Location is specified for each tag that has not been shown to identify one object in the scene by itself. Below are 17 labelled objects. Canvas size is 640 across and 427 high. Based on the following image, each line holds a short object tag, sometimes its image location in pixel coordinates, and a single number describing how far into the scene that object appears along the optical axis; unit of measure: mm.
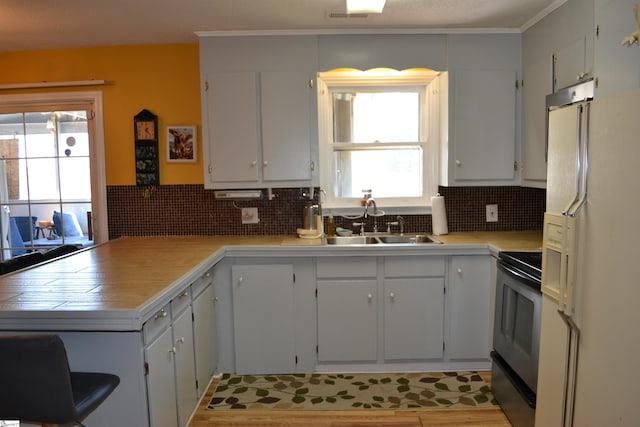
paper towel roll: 3336
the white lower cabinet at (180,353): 1886
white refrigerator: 1382
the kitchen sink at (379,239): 3296
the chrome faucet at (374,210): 3377
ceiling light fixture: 2405
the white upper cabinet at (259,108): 3074
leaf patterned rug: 2648
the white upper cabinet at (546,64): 2393
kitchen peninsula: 2178
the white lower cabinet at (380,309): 2971
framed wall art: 3438
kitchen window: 3447
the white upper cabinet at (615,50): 1787
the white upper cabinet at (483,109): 3109
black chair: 1410
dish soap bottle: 3406
